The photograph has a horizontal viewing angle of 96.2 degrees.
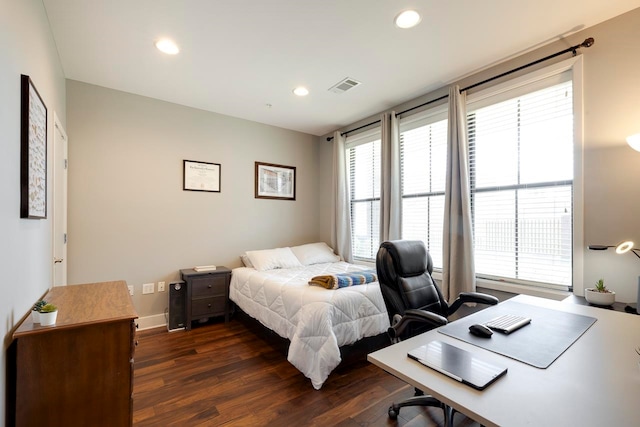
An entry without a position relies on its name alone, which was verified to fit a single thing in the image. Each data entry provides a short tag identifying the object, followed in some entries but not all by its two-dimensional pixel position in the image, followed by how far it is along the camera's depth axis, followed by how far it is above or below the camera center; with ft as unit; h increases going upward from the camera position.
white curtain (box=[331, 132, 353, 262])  14.14 +0.59
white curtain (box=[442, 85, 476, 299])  8.97 +0.09
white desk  2.54 -1.79
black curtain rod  7.02 +4.21
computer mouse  4.21 -1.72
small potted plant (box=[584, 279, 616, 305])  5.98 -1.72
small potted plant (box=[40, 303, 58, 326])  4.42 -1.54
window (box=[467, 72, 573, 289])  7.63 +0.98
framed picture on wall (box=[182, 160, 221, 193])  12.10 +1.70
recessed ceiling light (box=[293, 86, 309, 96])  10.49 +4.64
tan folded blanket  8.34 -1.96
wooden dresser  4.18 -2.40
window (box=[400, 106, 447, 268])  10.48 +1.49
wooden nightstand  11.02 -3.09
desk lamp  5.71 -0.73
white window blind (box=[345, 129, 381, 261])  13.30 +1.16
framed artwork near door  4.79 +1.17
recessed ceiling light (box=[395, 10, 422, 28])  6.64 +4.66
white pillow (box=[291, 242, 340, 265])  13.37 -1.84
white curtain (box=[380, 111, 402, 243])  11.48 +1.35
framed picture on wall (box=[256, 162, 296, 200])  14.11 +1.73
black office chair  5.99 -1.73
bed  7.17 -2.81
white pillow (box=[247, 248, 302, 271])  12.18 -1.92
